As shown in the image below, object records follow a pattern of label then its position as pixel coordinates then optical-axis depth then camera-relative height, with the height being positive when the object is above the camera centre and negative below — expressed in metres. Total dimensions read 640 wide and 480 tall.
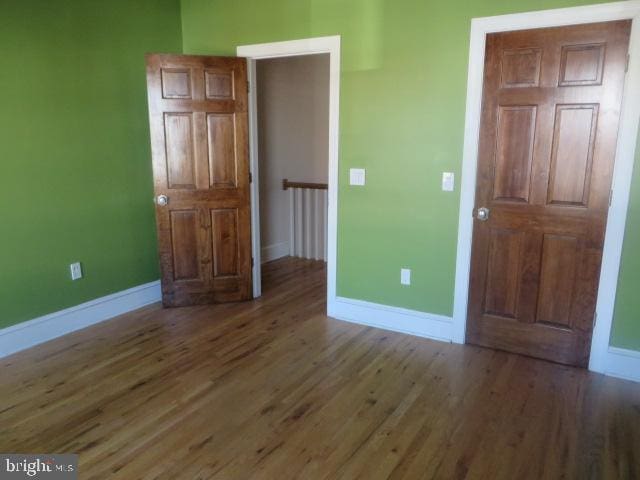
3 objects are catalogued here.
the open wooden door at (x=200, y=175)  3.69 -0.18
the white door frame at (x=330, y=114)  3.46 +0.33
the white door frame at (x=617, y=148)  2.58 +0.04
